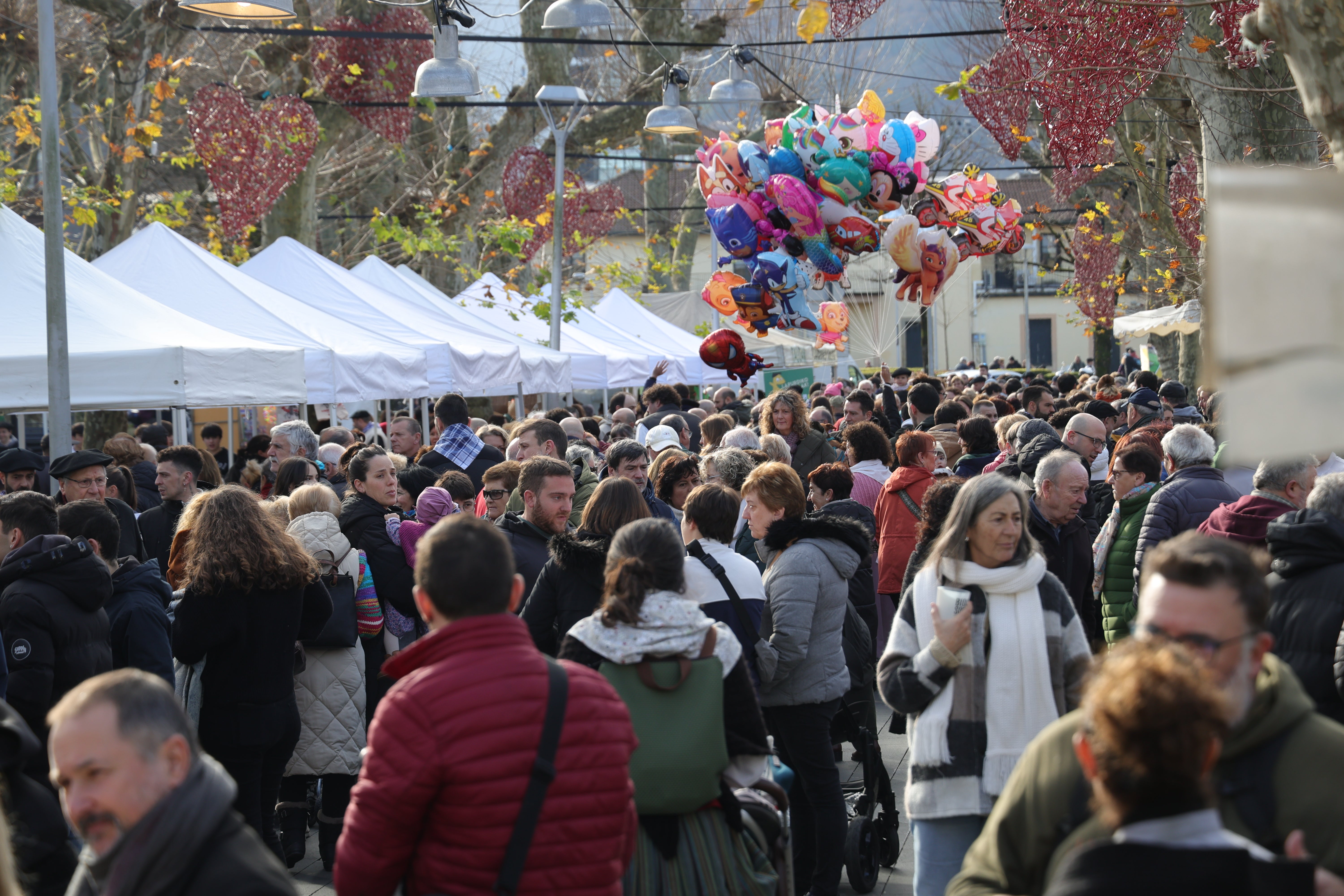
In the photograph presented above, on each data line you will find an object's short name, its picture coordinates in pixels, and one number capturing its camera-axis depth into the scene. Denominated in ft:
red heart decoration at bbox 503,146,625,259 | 65.46
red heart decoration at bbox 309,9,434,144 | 57.62
